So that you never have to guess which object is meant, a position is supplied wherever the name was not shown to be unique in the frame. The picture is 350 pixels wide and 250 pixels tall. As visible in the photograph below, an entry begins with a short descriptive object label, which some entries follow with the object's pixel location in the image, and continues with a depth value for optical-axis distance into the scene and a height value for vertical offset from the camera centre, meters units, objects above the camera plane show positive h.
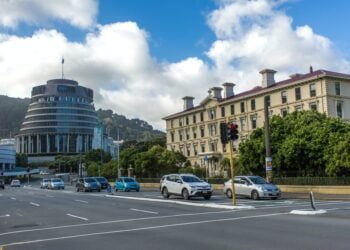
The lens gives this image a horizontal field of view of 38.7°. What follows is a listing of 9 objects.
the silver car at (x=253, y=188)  30.66 -0.64
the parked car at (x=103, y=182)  57.60 -0.07
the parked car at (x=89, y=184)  51.69 -0.28
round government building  197.62 +35.12
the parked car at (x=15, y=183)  106.62 +0.13
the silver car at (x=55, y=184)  68.88 -0.17
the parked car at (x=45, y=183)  73.71 -0.02
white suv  31.05 -0.43
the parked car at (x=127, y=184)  50.31 -0.33
